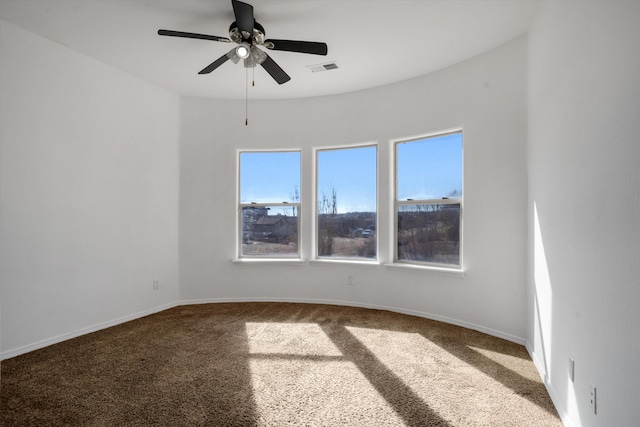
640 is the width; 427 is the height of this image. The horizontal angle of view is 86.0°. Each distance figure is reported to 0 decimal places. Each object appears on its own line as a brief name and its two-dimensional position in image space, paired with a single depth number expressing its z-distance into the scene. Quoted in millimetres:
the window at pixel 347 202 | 4523
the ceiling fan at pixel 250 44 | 2502
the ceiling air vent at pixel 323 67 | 3666
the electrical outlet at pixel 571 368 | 1870
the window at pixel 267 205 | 4863
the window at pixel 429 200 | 3834
